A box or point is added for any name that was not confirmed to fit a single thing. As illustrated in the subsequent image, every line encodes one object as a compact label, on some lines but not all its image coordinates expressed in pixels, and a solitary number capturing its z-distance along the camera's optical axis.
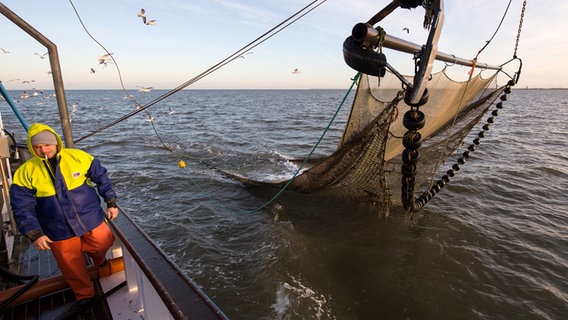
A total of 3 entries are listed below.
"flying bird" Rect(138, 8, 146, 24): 8.18
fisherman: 2.52
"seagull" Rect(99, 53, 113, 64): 7.87
